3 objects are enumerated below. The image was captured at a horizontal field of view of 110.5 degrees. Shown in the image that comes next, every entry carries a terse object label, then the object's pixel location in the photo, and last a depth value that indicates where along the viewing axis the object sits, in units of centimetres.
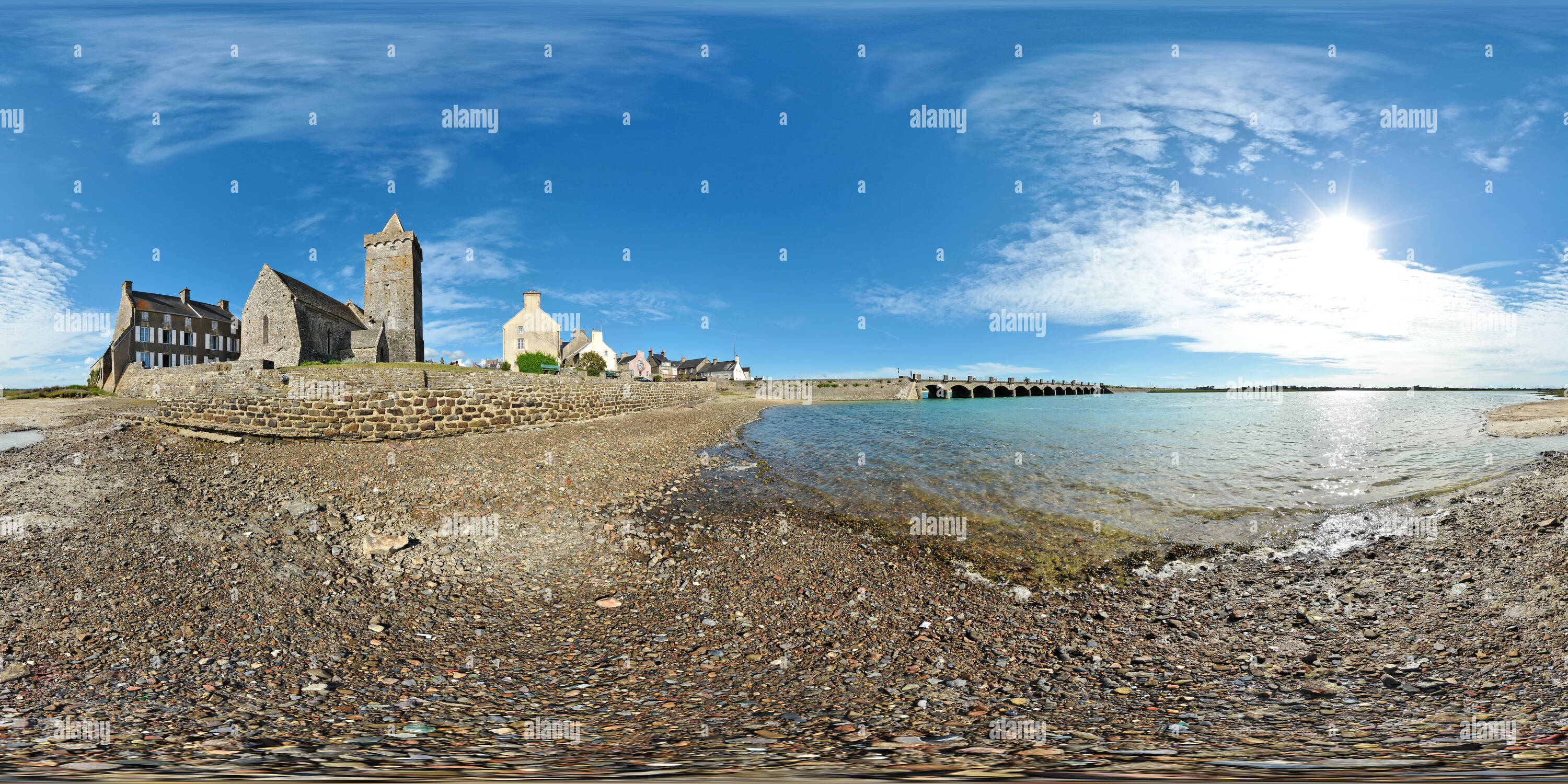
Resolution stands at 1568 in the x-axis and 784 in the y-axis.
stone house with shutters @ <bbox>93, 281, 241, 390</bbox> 4797
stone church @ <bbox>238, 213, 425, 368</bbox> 4078
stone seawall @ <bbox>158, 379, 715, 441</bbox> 1633
